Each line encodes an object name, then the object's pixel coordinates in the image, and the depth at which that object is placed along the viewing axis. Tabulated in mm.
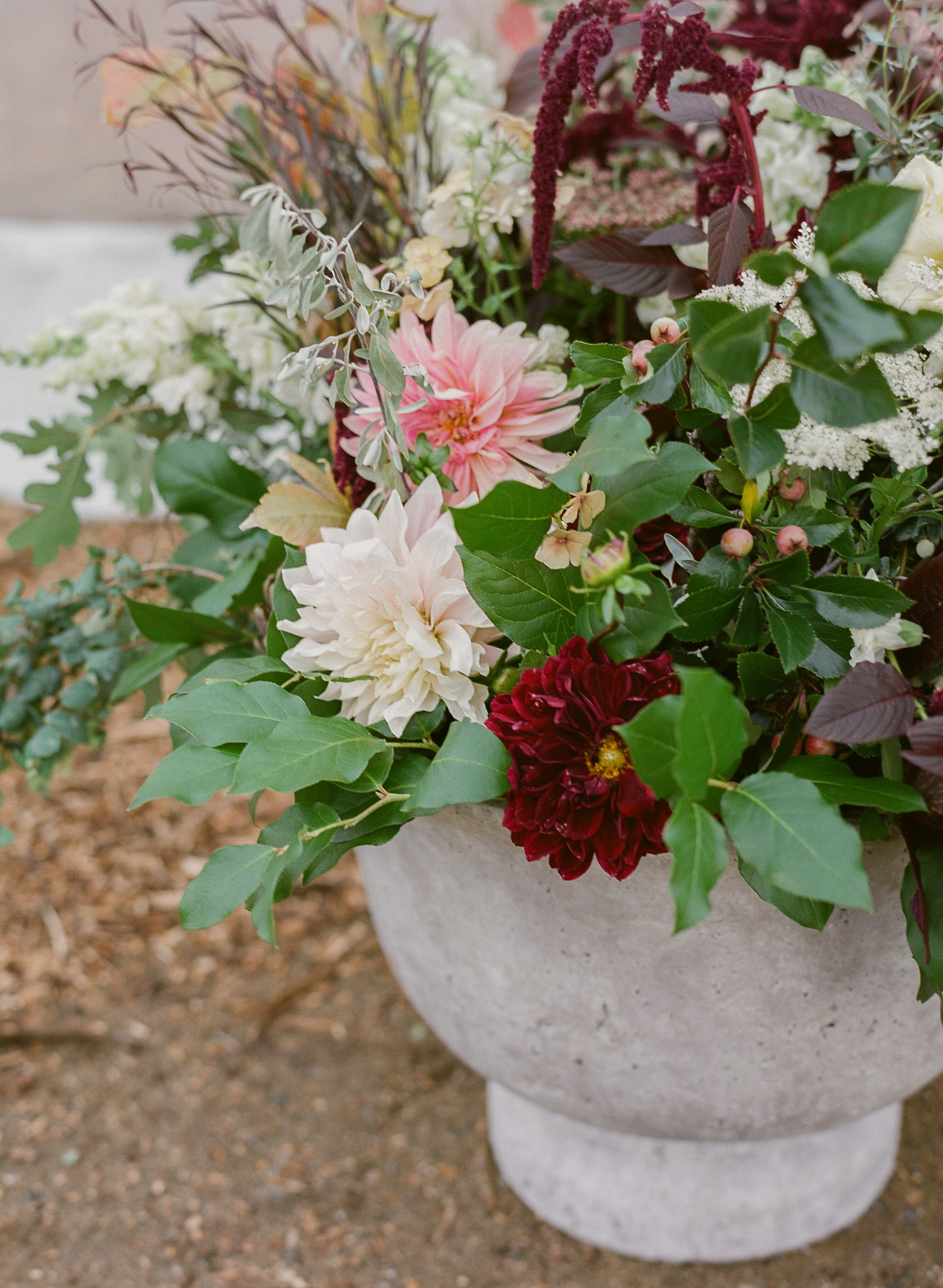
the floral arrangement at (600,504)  429
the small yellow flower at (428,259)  638
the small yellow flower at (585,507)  506
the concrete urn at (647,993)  599
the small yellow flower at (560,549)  514
